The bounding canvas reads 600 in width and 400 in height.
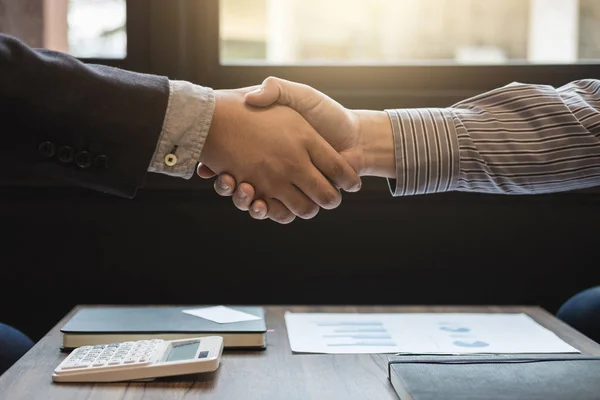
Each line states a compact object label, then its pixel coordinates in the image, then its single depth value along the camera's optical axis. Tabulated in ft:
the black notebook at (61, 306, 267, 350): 3.65
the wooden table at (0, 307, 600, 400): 3.00
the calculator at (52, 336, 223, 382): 3.13
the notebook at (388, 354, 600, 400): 2.69
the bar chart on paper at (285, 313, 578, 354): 3.76
